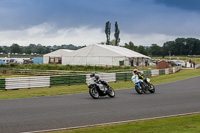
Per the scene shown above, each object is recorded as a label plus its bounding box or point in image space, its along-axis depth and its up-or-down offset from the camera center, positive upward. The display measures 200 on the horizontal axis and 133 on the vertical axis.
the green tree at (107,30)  119.50 +15.74
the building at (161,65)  56.41 +0.65
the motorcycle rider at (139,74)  19.03 -0.36
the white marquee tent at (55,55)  88.69 +4.27
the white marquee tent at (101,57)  59.98 +2.55
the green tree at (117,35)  114.51 +13.16
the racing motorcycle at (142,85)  19.02 -1.12
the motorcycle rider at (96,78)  16.66 -0.53
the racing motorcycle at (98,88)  16.51 -1.14
